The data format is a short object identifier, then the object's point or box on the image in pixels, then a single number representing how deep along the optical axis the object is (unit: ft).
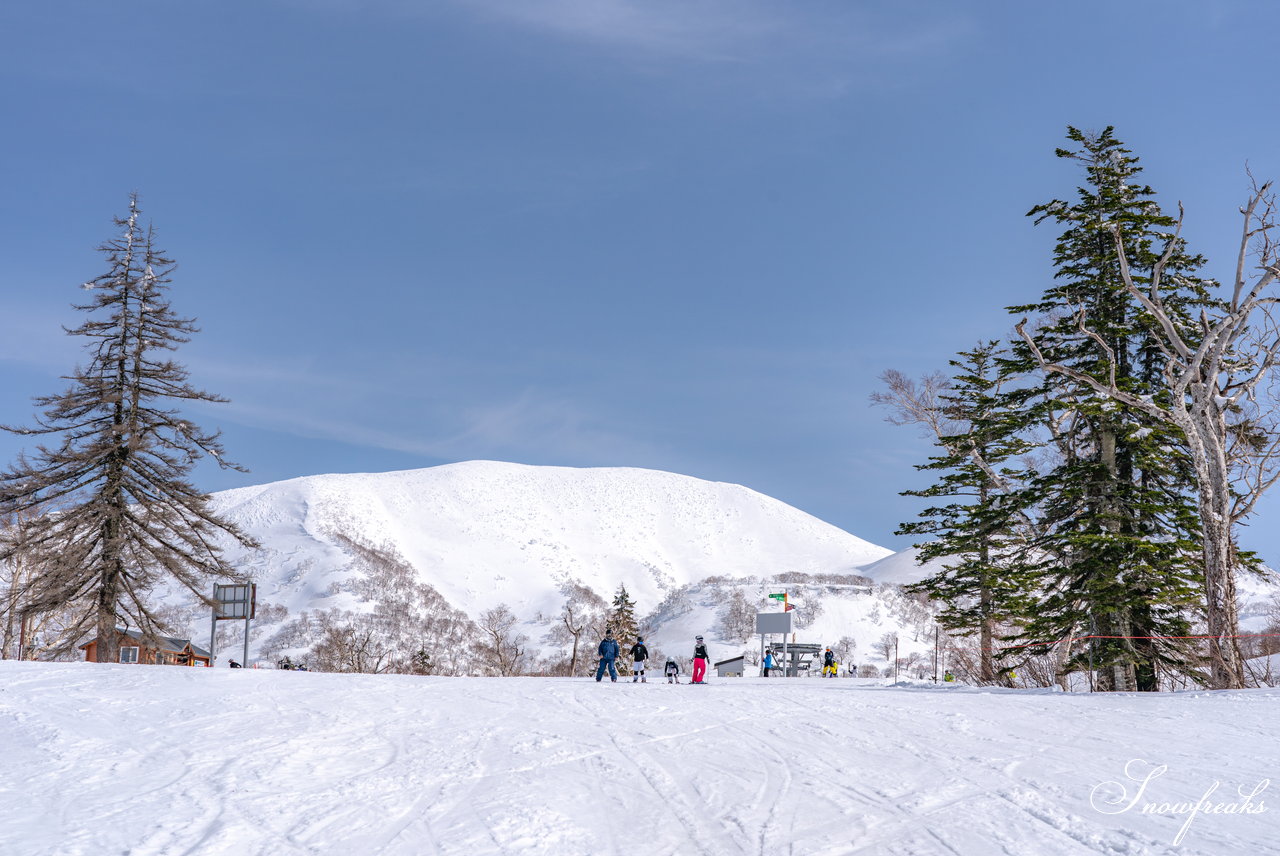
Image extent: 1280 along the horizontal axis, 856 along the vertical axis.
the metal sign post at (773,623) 163.94
